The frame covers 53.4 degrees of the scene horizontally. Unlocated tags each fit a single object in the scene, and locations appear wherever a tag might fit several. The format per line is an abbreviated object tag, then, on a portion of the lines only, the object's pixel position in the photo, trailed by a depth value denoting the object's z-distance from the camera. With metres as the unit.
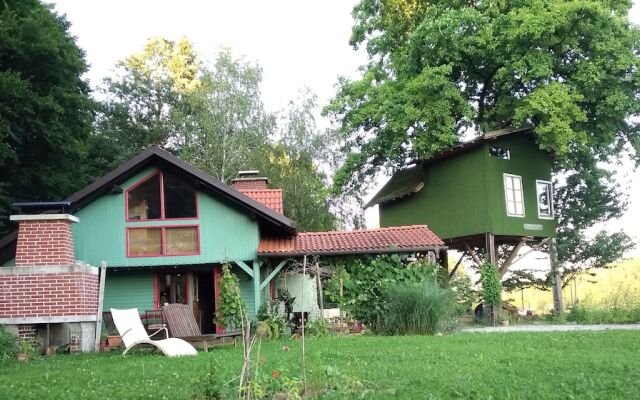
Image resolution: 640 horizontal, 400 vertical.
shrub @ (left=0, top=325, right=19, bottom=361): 10.91
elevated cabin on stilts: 22.14
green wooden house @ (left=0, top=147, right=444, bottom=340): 16.66
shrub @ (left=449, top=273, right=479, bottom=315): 20.08
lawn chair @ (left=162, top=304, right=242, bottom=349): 11.58
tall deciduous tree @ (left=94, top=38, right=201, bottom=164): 35.00
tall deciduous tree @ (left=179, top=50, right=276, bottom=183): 30.52
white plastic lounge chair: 10.25
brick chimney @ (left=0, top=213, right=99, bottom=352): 12.01
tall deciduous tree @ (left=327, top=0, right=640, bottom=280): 21.86
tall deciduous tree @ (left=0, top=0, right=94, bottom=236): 18.89
